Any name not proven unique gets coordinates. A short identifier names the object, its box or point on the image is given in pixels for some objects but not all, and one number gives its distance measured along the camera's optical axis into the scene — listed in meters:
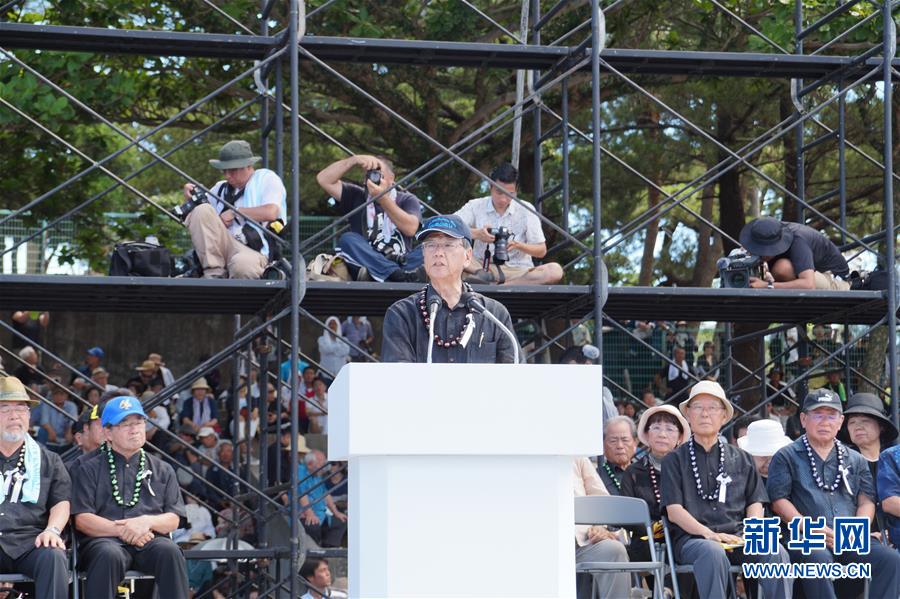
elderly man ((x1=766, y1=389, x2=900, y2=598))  17.25
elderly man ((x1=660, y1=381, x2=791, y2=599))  16.59
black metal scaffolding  19.73
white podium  9.70
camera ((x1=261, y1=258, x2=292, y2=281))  19.70
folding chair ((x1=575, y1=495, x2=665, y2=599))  15.41
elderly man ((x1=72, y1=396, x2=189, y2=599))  15.84
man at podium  12.47
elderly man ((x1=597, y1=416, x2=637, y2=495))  18.37
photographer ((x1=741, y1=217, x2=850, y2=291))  21.28
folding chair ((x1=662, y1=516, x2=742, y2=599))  16.05
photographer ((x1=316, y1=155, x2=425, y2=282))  20.30
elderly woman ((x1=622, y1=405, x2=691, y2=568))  17.31
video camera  21.37
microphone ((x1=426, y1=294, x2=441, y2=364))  12.23
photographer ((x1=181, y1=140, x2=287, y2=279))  19.59
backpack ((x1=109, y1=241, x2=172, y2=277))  19.52
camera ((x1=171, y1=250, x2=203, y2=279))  19.86
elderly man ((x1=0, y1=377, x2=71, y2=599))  15.48
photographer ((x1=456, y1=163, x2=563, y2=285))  21.14
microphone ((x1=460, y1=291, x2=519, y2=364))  11.86
